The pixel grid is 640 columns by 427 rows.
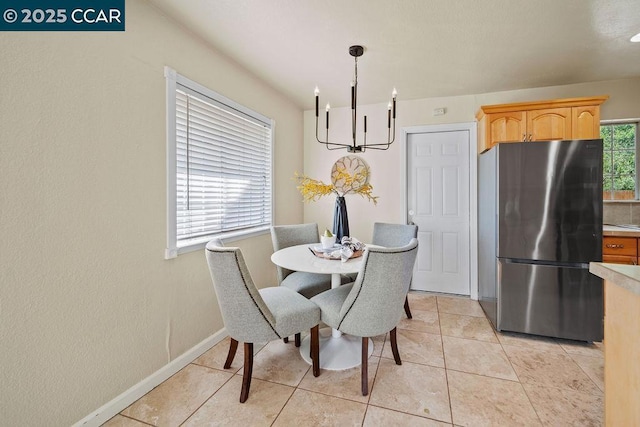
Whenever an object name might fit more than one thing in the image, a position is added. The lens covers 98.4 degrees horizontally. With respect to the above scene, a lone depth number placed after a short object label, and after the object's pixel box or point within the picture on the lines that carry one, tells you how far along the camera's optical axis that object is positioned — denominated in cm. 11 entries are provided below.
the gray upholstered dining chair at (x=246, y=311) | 157
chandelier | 205
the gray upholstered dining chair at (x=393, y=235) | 268
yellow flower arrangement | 358
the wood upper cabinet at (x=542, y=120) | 263
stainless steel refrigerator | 224
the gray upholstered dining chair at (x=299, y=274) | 236
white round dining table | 186
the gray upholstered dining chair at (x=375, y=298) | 163
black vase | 243
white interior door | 338
